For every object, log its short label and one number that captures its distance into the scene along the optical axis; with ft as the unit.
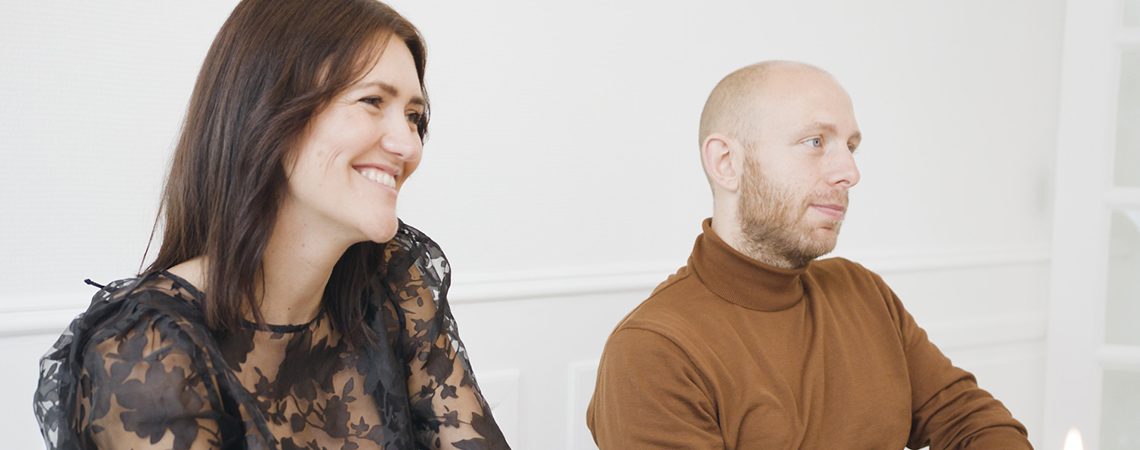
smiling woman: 2.85
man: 4.09
